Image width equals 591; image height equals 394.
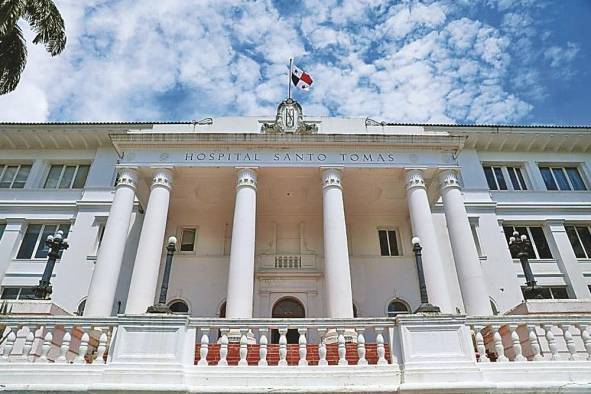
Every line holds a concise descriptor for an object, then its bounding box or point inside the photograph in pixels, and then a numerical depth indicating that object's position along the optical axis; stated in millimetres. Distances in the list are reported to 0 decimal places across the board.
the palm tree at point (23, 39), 13586
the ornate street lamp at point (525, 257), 11625
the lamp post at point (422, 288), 8492
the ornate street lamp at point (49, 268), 11453
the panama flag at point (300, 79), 18875
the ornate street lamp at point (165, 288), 8586
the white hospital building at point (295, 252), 7789
